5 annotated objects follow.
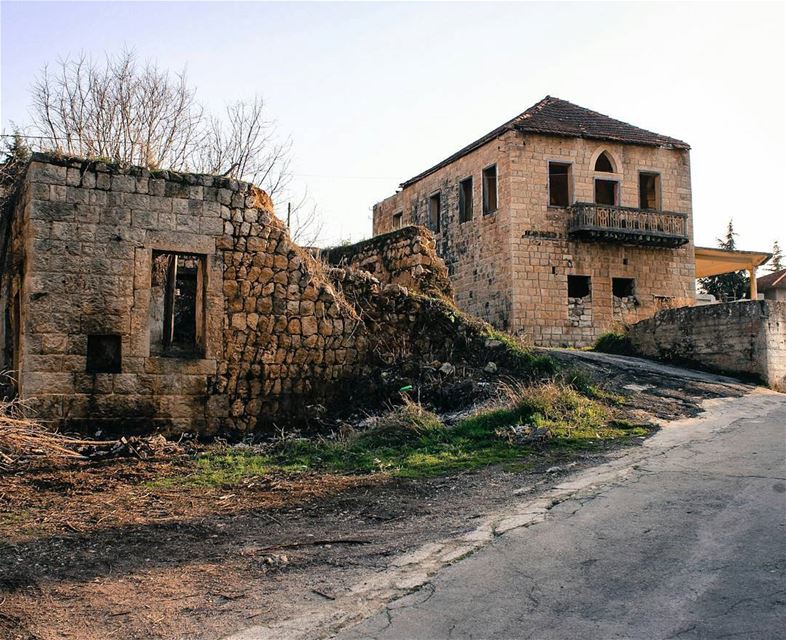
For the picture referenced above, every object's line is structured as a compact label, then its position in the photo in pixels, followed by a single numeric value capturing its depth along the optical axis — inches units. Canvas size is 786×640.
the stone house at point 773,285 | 1467.8
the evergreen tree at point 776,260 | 1975.9
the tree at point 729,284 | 1633.9
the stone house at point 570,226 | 946.7
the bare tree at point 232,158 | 815.7
